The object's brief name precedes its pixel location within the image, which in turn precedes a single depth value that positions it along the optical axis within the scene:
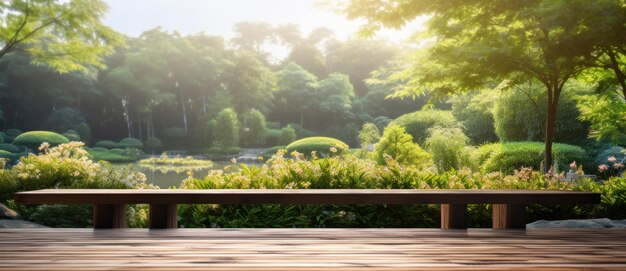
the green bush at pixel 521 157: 13.46
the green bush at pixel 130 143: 37.34
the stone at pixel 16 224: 6.29
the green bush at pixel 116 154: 33.72
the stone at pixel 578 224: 5.61
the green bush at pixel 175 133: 41.49
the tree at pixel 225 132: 35.56
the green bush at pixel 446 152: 12.96
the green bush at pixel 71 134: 34.50
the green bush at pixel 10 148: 31.66
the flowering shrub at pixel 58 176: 7.59
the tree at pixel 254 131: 37.72
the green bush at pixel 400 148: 12.03
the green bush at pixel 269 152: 34.62
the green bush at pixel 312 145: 26.12
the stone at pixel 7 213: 6.80
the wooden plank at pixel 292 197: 3.60
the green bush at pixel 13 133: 36.38
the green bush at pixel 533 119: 17.73
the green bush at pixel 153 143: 39.28
